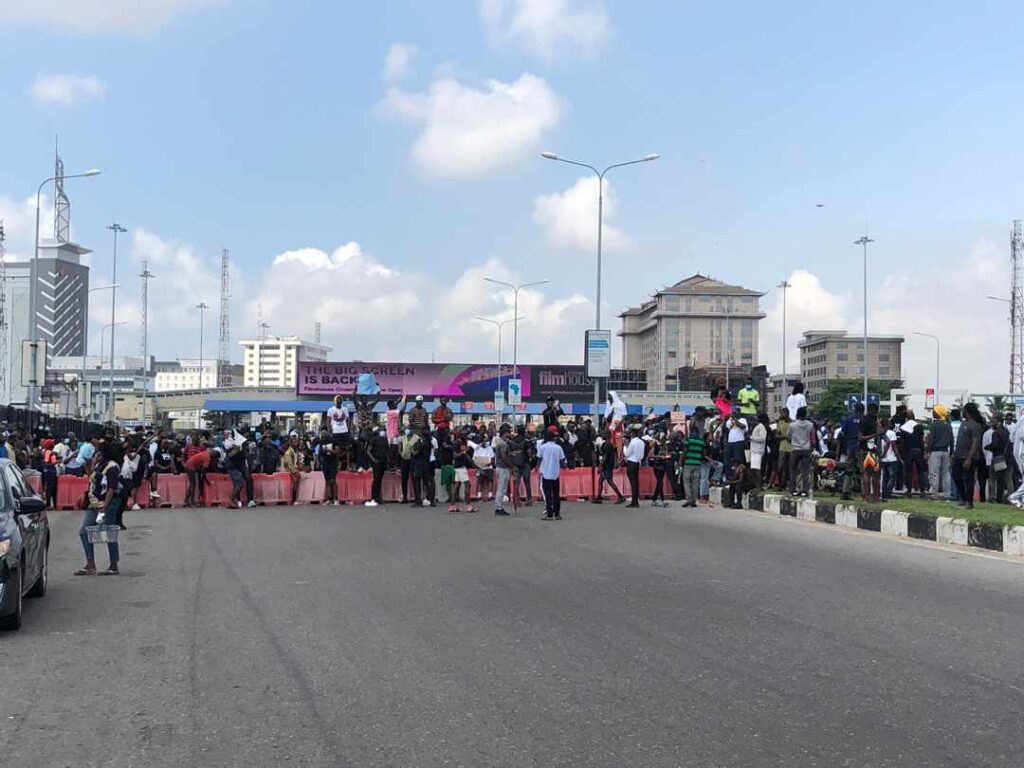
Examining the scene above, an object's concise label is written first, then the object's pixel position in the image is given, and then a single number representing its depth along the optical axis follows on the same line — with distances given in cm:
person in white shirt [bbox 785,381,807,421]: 2002
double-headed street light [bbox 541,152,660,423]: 3488
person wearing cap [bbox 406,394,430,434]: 2236
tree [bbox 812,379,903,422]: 10700
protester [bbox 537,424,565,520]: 1892
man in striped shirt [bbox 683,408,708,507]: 2114
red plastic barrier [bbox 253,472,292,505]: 2378
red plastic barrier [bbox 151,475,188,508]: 2336
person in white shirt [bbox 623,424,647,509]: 2131
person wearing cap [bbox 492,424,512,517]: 1992
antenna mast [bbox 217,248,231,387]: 16000
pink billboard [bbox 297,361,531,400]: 8244
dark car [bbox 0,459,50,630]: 816
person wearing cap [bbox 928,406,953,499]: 1923
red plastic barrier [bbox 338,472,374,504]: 2378
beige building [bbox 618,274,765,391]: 15575
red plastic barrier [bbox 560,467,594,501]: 2425
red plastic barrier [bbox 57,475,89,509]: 2323
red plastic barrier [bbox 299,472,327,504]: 2398
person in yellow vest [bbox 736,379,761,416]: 2156
